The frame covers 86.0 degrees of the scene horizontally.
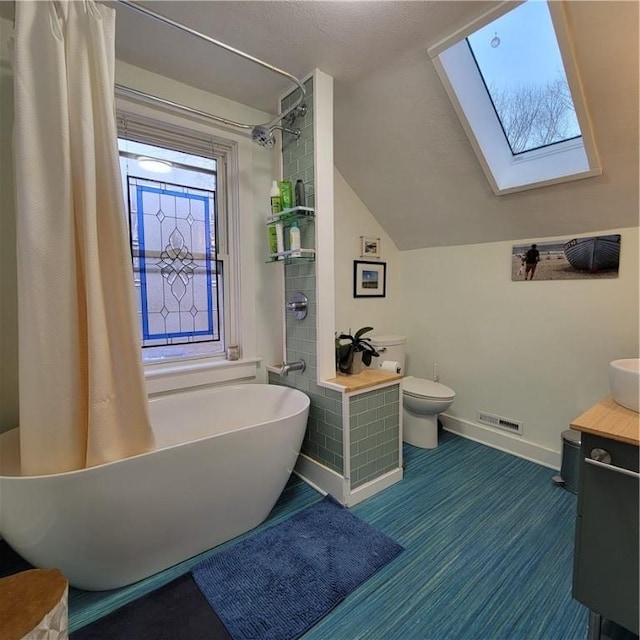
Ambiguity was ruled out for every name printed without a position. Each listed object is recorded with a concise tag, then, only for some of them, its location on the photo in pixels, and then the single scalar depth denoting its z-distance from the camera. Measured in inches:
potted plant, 89.7
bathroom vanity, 43.3
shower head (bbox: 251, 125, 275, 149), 84.0
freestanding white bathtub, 48.8
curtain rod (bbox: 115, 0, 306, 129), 57.5
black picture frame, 119.9
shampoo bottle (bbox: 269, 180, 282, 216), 86.7
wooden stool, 33.8
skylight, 68.6
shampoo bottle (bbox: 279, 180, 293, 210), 85.1
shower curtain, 52.0
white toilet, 100.4
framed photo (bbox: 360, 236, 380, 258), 120.2
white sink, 50.3
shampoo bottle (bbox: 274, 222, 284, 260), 87.4
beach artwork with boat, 83.5
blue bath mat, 52.4
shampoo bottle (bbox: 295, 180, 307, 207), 84.6
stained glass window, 84.7
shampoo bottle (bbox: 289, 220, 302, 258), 82.6
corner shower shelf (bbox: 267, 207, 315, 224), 80.7
